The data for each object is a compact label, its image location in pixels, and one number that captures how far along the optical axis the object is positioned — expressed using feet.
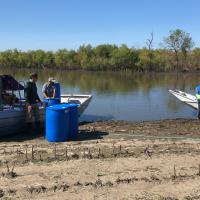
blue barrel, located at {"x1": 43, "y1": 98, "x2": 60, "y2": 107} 28.26
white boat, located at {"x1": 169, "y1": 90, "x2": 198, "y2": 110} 39.51
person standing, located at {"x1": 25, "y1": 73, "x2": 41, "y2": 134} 25.20
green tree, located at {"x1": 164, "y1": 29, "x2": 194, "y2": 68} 189.41
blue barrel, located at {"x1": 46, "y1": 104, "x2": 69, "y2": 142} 21.92
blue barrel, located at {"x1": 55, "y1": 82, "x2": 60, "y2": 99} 31.03
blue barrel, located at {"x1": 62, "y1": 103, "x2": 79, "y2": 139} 22.69
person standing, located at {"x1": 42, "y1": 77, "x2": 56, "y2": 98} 29.23
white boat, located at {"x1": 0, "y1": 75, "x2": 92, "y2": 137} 24.13
